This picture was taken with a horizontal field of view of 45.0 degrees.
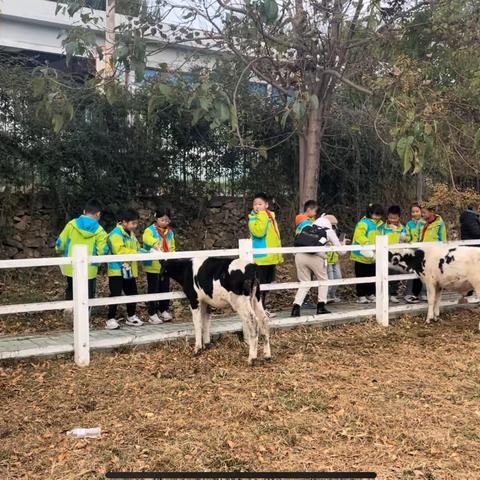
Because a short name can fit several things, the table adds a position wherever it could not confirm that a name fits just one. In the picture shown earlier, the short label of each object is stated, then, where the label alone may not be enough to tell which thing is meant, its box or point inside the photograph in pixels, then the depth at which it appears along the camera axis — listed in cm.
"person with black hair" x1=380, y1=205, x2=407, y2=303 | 922
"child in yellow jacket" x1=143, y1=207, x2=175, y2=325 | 760
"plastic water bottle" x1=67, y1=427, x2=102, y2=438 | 447
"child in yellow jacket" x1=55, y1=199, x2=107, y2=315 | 730
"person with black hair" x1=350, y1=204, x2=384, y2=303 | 895
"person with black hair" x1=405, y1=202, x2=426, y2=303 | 931
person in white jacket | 788
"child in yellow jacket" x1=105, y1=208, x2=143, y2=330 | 732
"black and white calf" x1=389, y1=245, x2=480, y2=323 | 793
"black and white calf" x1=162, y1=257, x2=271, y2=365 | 617
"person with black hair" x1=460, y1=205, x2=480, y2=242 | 999
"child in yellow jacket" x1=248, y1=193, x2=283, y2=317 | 777
